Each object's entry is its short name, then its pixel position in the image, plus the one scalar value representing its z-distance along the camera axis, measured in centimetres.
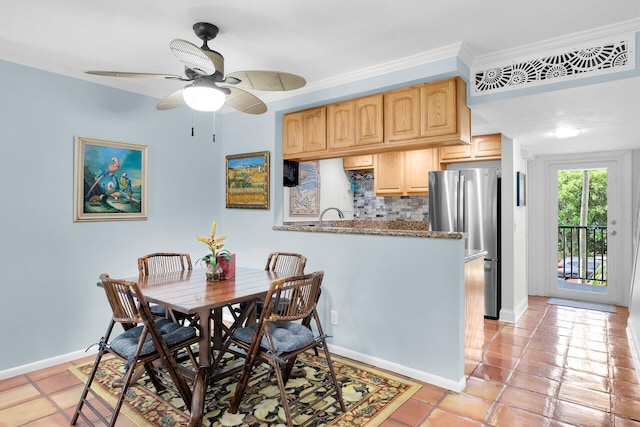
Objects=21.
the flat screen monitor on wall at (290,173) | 386
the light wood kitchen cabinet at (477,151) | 433
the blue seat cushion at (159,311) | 271
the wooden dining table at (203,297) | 206
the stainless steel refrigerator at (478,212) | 411
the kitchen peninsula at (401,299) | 256
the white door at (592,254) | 482
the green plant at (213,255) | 262
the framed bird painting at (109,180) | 310
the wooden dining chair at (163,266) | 275
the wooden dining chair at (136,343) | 197
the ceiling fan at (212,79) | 201
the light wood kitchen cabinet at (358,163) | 532
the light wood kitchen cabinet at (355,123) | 312
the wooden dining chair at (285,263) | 307
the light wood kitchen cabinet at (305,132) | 347
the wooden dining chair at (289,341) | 206
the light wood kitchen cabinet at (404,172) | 479
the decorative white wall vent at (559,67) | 233
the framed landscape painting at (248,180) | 378
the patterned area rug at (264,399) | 215
